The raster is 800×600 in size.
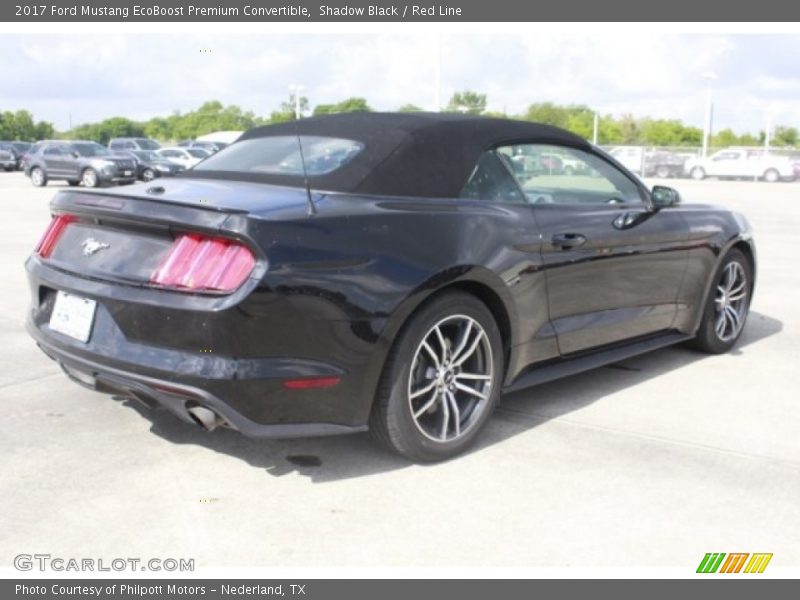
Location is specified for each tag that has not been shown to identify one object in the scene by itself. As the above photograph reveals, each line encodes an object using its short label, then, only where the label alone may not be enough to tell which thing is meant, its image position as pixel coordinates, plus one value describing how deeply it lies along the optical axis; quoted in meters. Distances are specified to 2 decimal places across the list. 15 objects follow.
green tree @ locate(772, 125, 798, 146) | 78.31
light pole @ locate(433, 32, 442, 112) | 25.44
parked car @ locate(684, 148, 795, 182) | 39.47
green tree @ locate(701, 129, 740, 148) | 81.50
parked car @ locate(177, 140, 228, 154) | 38.39
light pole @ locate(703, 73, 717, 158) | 51.84
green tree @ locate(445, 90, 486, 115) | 84.56
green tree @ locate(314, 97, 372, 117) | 50.94
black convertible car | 3.19
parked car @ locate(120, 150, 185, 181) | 27.15
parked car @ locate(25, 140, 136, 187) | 25.70
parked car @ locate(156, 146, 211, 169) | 33.78
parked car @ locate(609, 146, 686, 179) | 43.00
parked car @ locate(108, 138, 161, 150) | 41.12
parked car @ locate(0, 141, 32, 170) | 42.03
